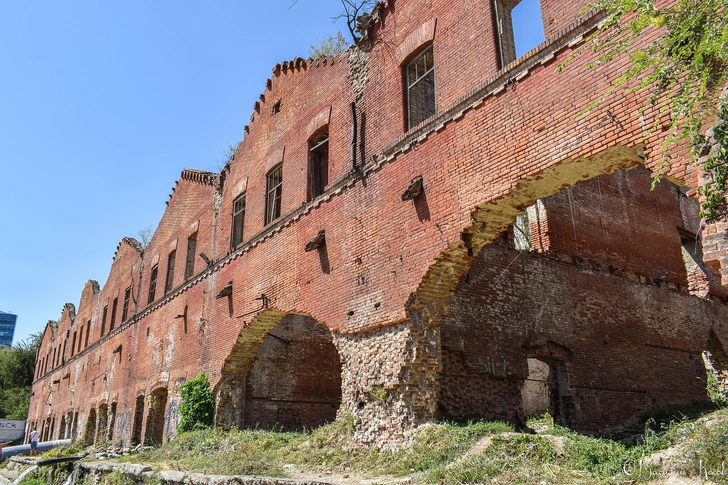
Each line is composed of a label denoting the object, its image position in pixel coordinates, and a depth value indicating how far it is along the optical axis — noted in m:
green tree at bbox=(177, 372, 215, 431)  13.79
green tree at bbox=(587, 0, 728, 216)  4.84
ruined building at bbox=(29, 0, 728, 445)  7.64
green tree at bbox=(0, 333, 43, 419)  49.44
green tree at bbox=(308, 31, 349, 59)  15.41
